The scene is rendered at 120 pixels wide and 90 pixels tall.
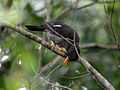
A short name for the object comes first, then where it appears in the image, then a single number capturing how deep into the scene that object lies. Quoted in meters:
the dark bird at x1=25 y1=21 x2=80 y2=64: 9.35
